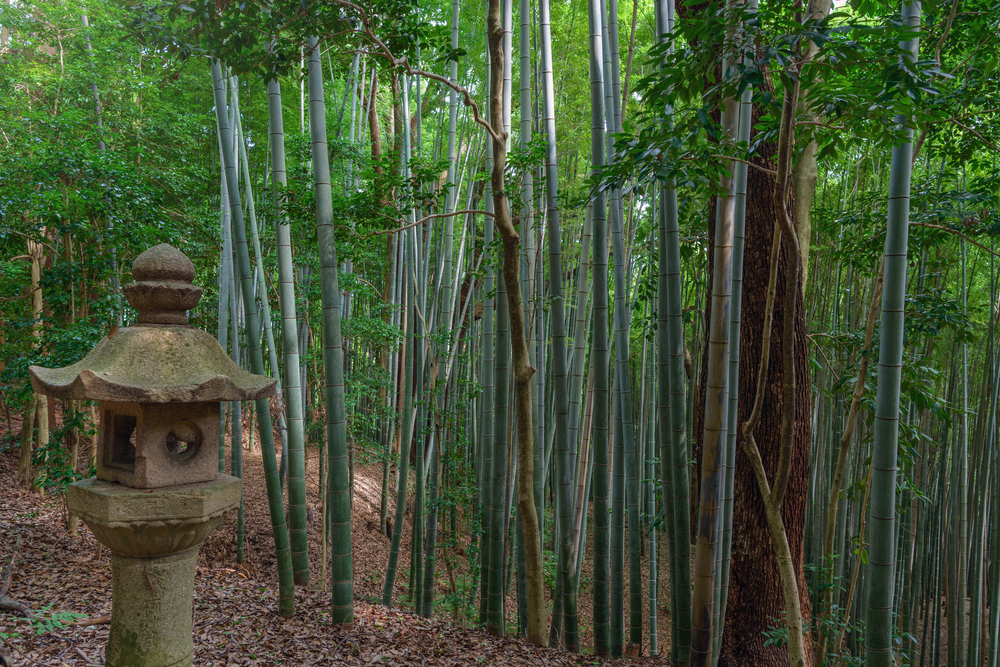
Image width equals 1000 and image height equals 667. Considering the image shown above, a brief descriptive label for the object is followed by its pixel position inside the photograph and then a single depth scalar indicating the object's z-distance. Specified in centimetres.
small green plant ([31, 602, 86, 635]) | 275
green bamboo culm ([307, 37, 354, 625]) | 292
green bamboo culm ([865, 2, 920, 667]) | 155
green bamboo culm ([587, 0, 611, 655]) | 274
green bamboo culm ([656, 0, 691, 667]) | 258
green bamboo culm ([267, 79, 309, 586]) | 317
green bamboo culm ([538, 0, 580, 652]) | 298
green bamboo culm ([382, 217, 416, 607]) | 430
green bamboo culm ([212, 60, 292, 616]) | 302
